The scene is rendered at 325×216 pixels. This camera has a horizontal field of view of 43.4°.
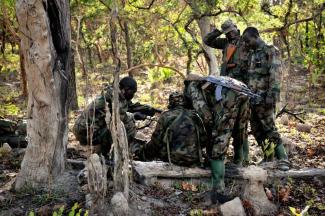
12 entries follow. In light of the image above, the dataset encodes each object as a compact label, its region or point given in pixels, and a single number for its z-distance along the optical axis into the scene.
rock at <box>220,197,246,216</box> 4.15
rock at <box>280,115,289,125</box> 8.20
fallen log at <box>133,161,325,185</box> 4.69
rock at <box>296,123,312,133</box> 7.63
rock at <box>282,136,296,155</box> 6.28
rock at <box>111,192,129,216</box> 3.84
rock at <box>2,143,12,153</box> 5.67
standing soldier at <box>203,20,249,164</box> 5.62
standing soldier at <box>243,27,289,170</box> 5.38
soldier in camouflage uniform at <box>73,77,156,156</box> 4.85
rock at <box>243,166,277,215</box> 4.44
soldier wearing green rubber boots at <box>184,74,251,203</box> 4.55
